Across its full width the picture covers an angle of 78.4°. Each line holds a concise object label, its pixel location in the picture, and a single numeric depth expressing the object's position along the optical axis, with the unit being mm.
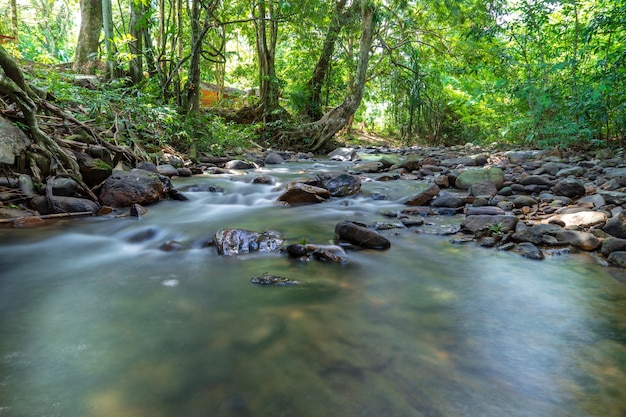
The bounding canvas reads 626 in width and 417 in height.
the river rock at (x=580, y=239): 3430
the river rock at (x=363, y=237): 3656
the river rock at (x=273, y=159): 10477
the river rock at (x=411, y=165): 8758
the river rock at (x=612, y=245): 3240
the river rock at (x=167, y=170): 7023
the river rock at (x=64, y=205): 4344
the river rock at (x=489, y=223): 3885
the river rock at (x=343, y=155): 12359
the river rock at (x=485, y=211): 4426
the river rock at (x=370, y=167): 8891
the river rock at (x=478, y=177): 5984
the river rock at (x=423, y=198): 5363
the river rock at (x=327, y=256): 3254
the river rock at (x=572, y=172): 6352
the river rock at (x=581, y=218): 3746
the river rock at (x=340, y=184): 6098
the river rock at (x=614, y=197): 4211
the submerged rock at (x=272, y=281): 2773
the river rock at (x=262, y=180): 6984
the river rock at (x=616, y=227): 3443
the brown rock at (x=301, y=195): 5652
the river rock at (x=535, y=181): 5625
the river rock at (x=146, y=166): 6391
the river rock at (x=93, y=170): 5098
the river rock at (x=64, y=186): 4552
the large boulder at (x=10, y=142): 4145
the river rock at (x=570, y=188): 4957
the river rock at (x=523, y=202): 4761
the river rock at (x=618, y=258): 3077
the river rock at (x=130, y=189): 5004
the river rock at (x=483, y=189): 5539
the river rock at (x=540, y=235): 3613
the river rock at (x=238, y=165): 8742
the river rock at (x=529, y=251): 3349
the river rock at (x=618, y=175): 5106
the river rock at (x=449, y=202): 5066
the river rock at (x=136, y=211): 4672
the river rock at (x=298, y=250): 3307
